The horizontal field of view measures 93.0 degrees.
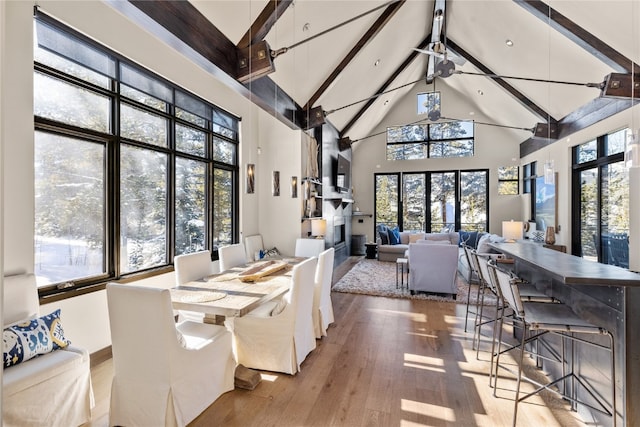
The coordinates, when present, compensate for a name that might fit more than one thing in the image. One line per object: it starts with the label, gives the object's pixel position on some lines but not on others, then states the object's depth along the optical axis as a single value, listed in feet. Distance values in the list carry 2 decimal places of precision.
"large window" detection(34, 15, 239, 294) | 8.55
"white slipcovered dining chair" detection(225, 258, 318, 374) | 8.41
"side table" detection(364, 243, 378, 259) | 28.35
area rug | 16.15
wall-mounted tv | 26.20
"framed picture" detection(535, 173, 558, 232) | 20.47
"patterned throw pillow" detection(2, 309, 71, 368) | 5.91
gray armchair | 15.76
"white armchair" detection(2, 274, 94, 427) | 5.54
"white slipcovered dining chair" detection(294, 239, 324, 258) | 14.92
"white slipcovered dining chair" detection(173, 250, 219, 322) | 9.87
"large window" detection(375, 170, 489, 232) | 28.89
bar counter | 5.48
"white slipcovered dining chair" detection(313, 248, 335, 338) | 10.64
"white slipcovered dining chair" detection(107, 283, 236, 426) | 5.90
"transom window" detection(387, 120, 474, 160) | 29.22
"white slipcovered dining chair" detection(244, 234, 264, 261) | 17.76
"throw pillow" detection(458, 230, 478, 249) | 26.25
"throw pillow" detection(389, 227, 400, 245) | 27.58
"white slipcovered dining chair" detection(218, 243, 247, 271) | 12.32
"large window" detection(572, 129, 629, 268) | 14.80
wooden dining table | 7.09
